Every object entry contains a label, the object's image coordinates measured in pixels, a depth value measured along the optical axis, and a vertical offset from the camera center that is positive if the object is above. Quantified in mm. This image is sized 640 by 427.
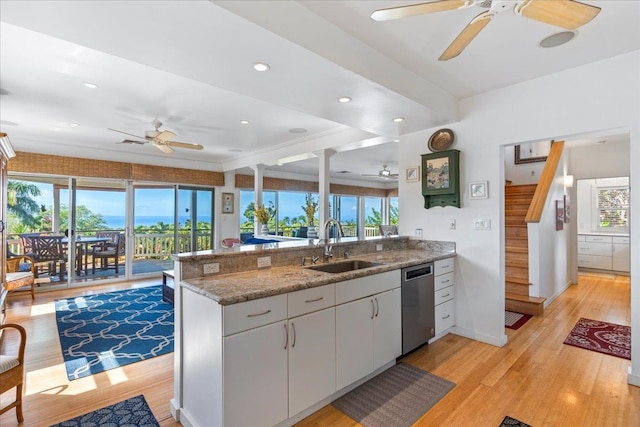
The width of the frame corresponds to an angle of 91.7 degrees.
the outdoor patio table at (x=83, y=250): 5914 -591
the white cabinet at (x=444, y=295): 3174 -816
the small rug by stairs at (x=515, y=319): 3689 -1261
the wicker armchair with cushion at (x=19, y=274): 4098 -783
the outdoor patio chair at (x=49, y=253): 5438 -608
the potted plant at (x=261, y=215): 6188 +78
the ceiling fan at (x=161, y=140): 4141 +1111
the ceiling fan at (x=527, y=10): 1515 +1049
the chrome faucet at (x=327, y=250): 2922 -303
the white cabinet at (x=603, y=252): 6254 -711
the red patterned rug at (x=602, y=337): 2979 -1253
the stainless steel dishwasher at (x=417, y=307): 2752 -819
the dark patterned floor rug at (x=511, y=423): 1951 -1298
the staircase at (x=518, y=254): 4129 -536
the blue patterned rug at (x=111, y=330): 2857 -1271
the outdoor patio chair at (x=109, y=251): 6102 -628
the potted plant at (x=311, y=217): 4332 +25
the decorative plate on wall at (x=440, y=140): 3471 +893
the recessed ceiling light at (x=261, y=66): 2080 +1037
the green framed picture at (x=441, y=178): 3375 +449
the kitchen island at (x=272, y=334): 1668 -724
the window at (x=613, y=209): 6752 +204
